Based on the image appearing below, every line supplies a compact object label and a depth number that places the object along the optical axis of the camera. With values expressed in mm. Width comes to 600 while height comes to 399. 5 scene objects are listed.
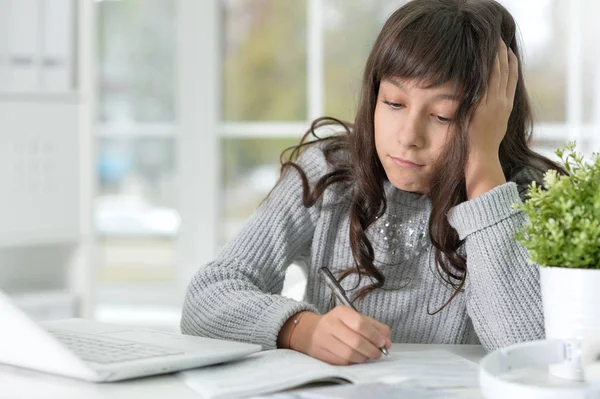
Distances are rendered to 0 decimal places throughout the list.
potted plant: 1400
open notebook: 1381
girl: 1646
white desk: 1374
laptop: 1401
